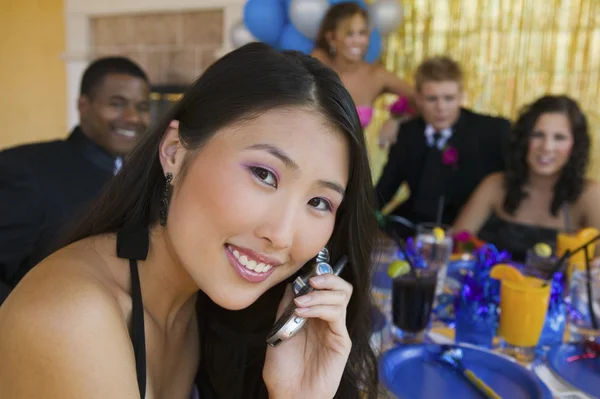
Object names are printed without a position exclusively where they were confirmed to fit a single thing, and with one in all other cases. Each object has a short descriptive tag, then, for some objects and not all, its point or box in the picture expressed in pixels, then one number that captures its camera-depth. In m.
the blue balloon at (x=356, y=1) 3.79
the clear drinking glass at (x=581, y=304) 1.55
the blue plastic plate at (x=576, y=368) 1.20
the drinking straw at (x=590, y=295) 1.55
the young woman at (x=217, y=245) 0.80
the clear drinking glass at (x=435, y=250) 1.80
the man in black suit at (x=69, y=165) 2.03
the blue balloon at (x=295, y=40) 4.06
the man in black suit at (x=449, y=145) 3.32
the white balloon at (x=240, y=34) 4.45
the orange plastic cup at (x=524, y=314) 1.35
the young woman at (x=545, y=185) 2.65
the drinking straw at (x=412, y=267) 1.43
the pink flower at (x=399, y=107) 3.97
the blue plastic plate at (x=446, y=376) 1.12
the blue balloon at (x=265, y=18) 4.05
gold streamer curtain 4.43
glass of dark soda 1.40
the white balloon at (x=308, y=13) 3.82
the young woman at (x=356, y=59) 3.66
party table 1.12
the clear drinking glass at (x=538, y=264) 1.80
